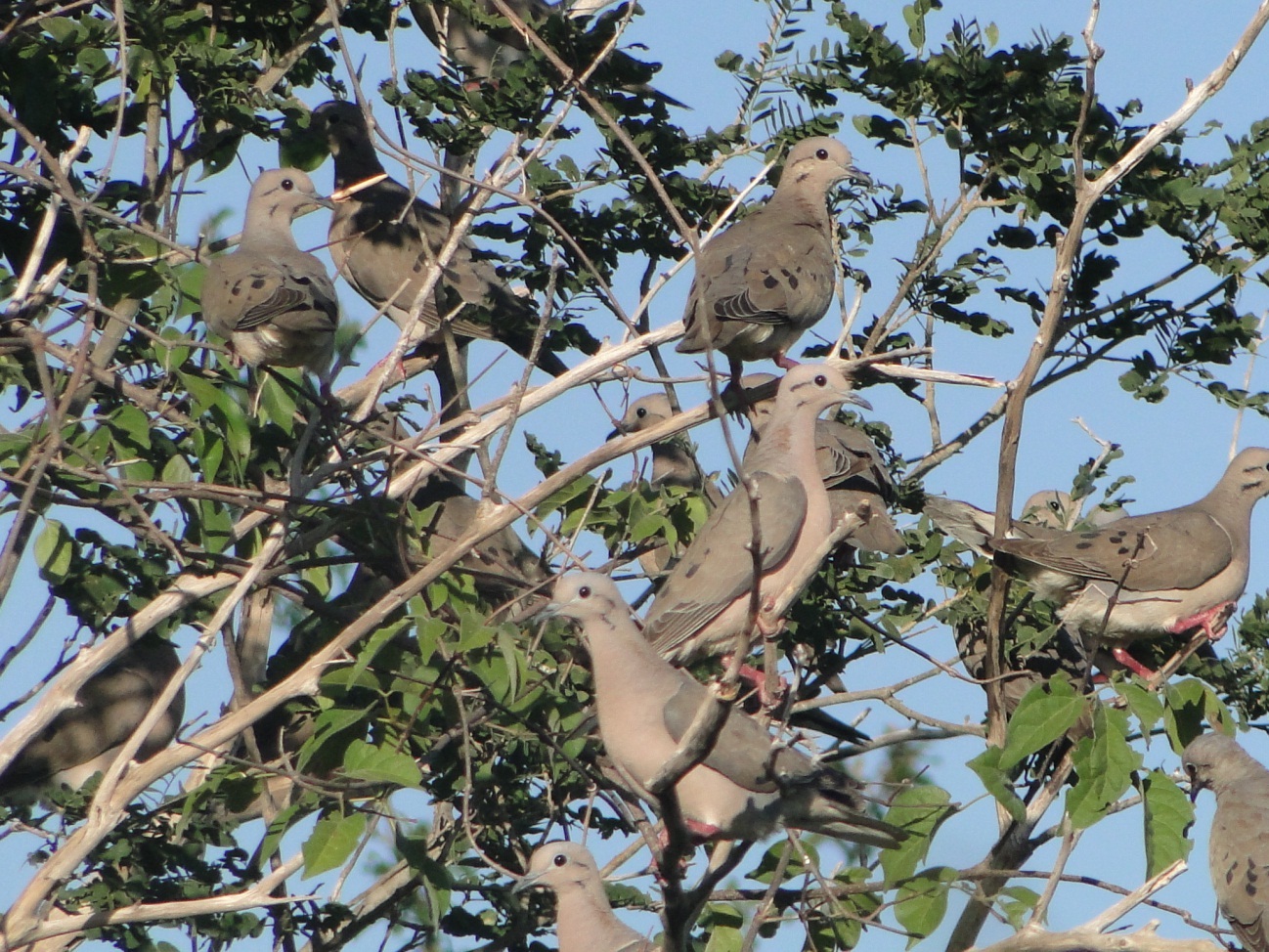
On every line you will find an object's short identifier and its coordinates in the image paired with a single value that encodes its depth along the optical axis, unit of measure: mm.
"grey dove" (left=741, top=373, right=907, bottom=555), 12923
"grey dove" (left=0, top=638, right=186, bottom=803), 14422
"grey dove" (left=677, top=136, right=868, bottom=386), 12539
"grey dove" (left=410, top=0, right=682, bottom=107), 11287
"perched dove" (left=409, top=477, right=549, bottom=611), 11758
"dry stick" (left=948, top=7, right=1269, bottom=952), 9195
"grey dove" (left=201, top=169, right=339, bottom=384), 11039
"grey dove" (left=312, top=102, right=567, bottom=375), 13781
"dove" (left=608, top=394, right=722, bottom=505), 14172
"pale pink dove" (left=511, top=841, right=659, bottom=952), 8914
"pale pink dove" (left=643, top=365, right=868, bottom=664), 10180
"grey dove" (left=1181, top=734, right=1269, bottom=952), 12437
